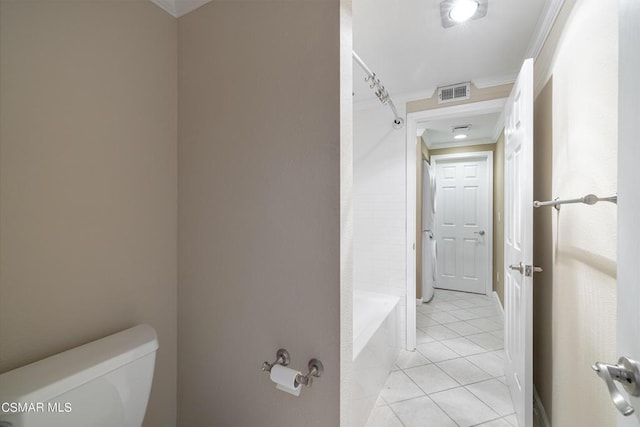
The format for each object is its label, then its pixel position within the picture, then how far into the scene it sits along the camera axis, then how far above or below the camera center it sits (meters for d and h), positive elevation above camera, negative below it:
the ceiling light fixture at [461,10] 1.33 +1.06
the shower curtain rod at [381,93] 1.66 +0.89
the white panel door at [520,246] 1.38 -0.21
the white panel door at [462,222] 4.03 -0.17
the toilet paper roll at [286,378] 0.90 -0.59
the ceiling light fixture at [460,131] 3.34 +1.08
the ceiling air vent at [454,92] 2.19 +1.02
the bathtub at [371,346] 1.49 -0.91
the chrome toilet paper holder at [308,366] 0.90 -0.57
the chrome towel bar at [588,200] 0.75 +0.04
